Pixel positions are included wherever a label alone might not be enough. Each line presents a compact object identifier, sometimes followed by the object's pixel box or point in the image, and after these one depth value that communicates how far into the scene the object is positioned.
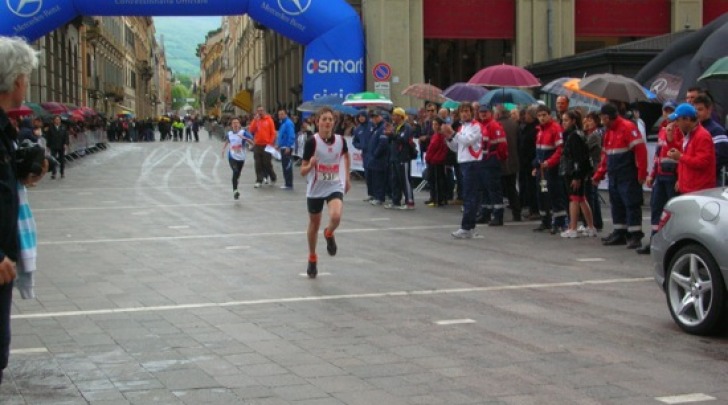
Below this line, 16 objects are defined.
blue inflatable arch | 30.09
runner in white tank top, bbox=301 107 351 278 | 11.12
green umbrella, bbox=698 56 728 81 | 12.50
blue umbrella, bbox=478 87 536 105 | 20.47
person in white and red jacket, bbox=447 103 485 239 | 14.19
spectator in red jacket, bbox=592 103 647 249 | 13.09
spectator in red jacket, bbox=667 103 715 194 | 10.52
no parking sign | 30.38
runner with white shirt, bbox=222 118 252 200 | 21.12
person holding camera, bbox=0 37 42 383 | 4.50
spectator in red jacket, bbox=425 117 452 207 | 19.52
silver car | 7.49
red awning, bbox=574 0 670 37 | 35.34
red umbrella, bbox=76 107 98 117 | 45.62
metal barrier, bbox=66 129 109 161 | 38.14
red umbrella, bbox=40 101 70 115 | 37.31
